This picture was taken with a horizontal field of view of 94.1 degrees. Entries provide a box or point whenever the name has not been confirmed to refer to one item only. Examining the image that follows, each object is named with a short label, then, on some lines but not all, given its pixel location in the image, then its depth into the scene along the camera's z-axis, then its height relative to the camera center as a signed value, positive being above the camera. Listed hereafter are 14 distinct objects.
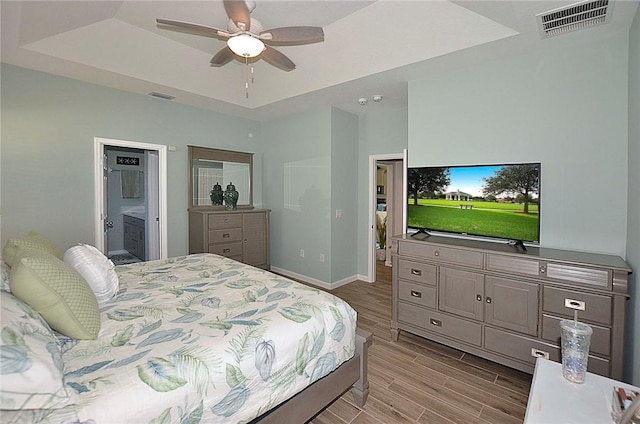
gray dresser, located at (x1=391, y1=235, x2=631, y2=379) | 1.96 -0.74
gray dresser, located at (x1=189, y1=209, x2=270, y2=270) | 4.20 -0.47
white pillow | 1.77 -0.41
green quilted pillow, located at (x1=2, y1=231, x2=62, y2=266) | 1.77 -0.27
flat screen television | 2.47 +0.01
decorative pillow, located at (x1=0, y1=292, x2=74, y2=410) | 0.89 -0.53
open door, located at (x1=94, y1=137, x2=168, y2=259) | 3.61 +0.10
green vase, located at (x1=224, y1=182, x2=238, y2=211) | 4.68 +0.06
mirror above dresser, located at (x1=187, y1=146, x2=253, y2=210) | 4.50 +0.46
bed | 1.03 -0.65
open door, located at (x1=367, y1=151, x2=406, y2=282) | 5.77 +0.06
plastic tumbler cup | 1.29 -0.65
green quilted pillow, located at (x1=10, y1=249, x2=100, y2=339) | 1.28 -0.41
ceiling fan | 2.14 +1.28
